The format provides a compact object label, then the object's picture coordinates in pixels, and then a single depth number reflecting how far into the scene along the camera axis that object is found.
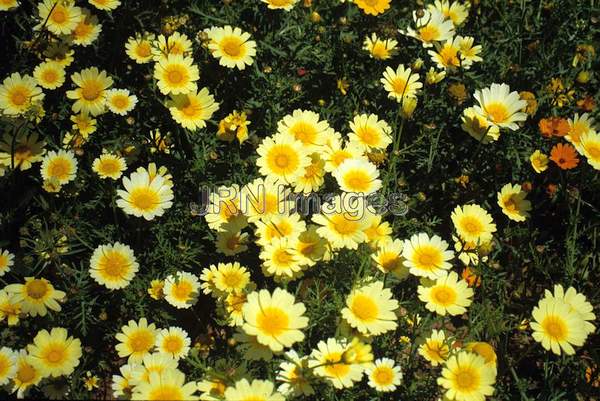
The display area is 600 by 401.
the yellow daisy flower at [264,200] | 2.40
